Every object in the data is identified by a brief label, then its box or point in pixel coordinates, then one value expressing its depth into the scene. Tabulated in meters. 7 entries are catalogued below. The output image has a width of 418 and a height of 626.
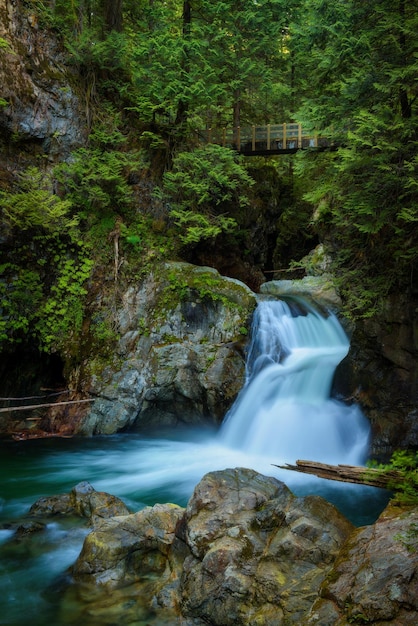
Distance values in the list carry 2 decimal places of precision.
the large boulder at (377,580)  3.16
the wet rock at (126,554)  4.92
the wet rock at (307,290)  14.13
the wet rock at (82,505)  6.21
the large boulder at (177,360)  10.71
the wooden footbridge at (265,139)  15.20
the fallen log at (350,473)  5.09
